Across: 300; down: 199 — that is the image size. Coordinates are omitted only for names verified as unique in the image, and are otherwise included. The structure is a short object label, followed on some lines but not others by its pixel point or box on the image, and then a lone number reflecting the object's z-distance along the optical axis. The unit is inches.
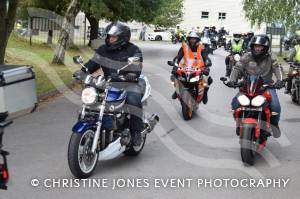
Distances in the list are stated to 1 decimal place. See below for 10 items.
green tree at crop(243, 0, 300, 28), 1079.6
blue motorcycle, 275.0
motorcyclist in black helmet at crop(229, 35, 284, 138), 347.3
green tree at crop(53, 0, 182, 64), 1314.0
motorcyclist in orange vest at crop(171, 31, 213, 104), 497.7
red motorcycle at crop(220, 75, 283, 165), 317.4
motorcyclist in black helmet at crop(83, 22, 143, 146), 306.7
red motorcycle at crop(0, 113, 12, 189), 158.7
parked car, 2559.1
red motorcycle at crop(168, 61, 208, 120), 484.1
